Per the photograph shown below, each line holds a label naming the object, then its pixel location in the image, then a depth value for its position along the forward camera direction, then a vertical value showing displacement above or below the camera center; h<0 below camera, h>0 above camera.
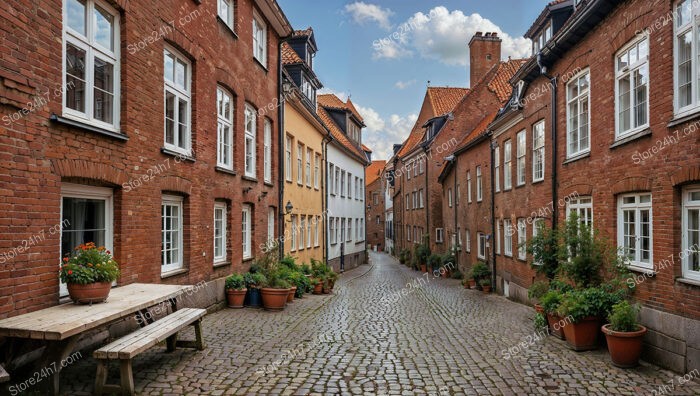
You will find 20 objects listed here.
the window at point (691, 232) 7.37 -0.36
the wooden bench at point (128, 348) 5.32 -1.53
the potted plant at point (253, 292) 12.81 -2.09
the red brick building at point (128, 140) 5.82 +1.05
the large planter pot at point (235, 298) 12.39 -2.18
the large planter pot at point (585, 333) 8.66 -2.11
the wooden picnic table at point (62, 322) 4.91 -1.16
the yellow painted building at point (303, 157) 19.27 +2.17
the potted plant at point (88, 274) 6.07 -0.79
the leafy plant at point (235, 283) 12.39 -1.81
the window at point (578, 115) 11.66 +2.20
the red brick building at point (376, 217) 75.38 -1.41
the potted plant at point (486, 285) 20.55 -3.10
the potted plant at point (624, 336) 7.51 -1.87
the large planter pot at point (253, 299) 12.82 -2.27
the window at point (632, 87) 8.82 +2.15
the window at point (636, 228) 8.77 -0.37
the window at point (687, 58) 7.26 +2.18
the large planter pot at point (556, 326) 9.62 -2.25
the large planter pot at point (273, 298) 12.41 -2.18
